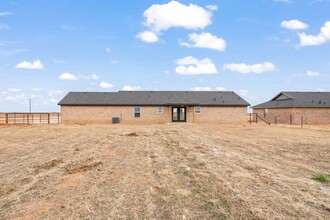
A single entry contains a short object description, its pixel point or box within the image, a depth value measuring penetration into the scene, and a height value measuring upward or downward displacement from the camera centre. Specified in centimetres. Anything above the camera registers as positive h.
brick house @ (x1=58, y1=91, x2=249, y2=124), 3844 -6
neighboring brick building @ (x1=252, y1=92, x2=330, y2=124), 3959 -6
